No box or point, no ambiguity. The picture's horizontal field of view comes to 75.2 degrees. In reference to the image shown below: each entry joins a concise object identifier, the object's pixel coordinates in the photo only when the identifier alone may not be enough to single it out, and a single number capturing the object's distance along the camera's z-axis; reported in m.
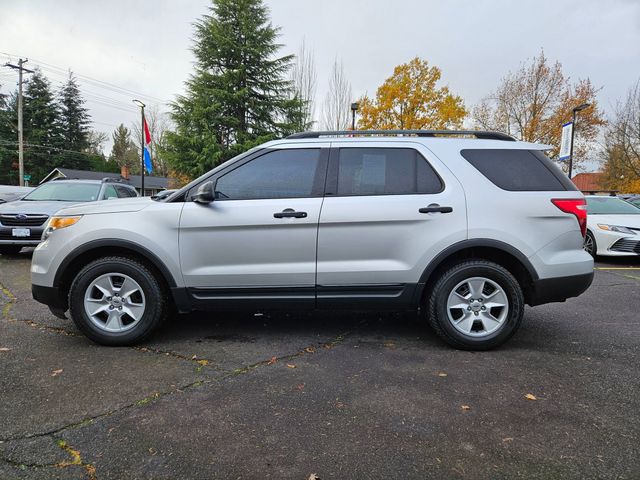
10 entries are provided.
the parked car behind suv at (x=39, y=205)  8.29
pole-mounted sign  18.03
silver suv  3.62
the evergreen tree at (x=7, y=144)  46.41
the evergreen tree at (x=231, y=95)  23.83
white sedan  8.59
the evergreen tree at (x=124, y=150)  68.69
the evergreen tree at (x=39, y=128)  47.50
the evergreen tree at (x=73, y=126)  50.19
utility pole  30.80
